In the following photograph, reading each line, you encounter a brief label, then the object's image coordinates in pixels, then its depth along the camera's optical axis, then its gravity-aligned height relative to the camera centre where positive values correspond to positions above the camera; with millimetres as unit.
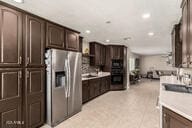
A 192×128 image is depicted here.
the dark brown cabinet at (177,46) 2311 +439
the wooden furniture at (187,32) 1216 +456
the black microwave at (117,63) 4980 +16
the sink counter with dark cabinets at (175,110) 894 -496
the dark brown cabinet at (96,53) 4226 +472
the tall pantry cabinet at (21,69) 1498 -112
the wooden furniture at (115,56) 4909 +393
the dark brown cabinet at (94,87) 3232 -990
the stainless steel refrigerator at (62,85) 2009 -525
